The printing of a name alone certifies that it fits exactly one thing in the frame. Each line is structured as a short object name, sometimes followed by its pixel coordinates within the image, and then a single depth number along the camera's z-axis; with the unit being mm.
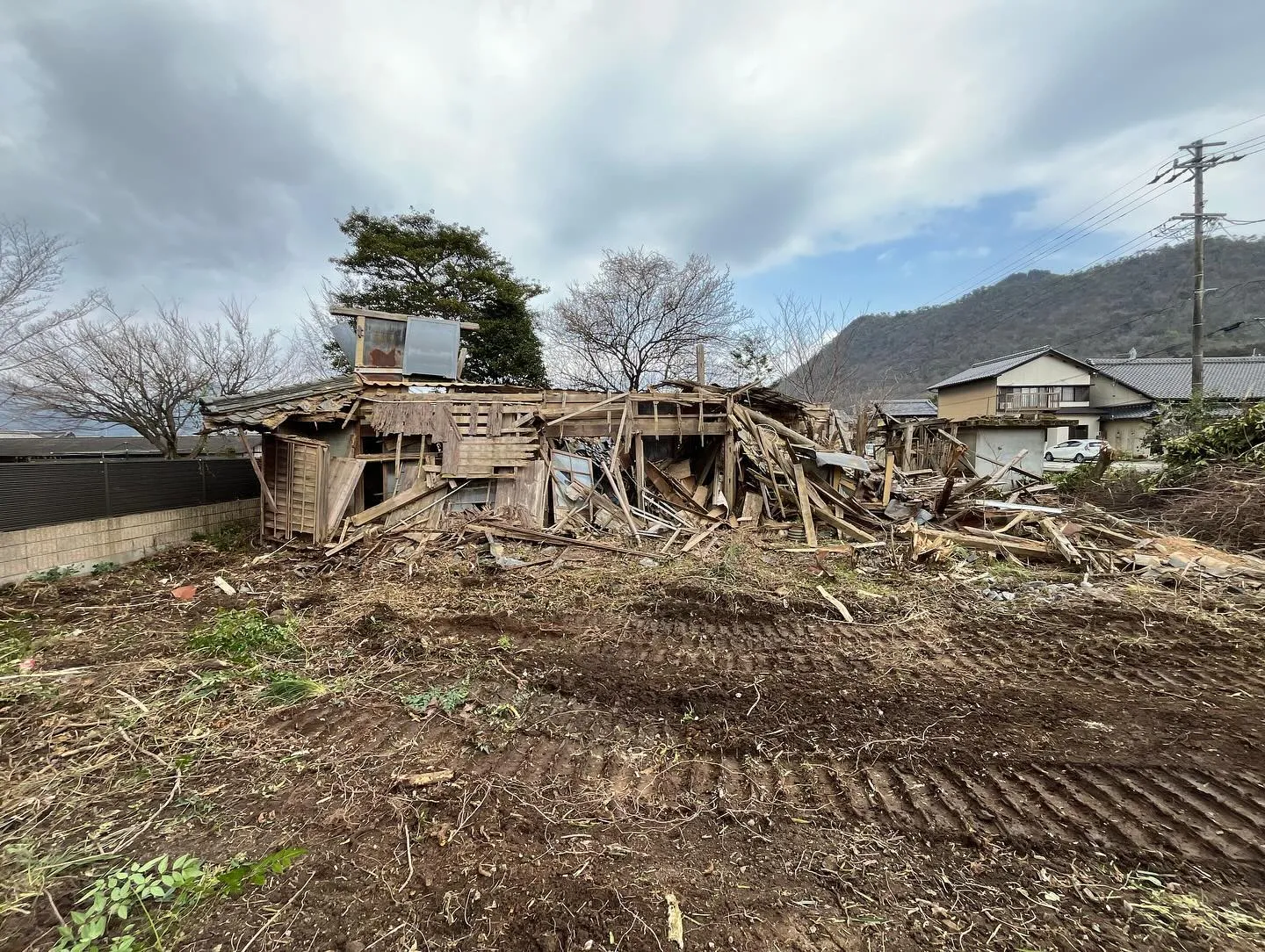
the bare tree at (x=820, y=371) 22703
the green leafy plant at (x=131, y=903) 2027
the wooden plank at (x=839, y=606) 5719
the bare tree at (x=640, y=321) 20156
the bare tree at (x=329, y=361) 19938
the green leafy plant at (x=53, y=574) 6863
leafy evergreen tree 19359
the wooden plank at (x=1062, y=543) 7250
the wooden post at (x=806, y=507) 9156
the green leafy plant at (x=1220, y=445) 8789
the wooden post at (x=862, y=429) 14180
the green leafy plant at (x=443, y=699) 3883
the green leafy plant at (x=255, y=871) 2273
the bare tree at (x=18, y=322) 10273
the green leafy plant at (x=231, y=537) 9336
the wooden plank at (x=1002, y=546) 7645
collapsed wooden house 9094
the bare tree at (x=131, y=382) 12633
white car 24792
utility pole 16188
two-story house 30625
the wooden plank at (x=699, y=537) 8609
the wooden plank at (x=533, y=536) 8562
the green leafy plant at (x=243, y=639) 4769
